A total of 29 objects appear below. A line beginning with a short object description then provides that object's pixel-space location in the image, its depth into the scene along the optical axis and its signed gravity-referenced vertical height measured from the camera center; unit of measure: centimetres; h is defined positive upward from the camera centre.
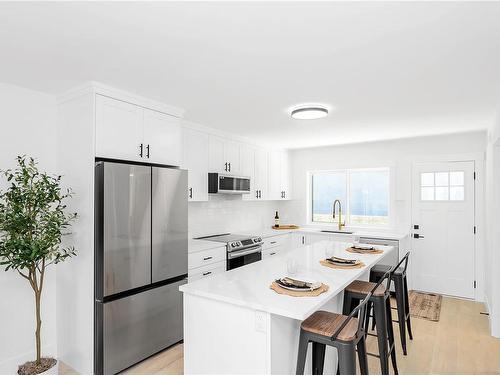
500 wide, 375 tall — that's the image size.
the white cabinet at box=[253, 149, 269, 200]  538 +22
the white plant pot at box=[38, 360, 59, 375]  245 -143
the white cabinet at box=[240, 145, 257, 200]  502 +37
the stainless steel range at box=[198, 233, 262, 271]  411 -82
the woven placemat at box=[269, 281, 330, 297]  194 -65
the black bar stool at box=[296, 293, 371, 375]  177 -86
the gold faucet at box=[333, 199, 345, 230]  568 -45
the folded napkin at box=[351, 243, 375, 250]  346 -65
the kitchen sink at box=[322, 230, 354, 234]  543 -75
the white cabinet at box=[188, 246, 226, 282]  355 -88
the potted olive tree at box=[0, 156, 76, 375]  231 -31
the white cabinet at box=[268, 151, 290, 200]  579 +23
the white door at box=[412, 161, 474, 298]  468 -61
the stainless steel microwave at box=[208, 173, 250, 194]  428 +5
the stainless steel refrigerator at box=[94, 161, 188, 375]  261 -65
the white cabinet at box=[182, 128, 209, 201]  399 +33
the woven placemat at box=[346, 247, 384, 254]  333 -67
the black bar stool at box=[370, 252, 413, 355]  295 -98
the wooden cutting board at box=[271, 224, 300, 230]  591 -73
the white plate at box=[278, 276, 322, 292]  199 -63
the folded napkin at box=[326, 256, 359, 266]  273 -64
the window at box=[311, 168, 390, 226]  547 -12
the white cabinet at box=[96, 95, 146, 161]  268 +51
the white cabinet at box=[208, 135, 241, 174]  440 +47
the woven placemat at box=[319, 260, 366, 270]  264 -66
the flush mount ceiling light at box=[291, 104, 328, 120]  325 +79
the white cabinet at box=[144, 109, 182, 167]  309 +50
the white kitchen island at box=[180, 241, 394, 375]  180 -83
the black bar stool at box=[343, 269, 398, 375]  232 -95
